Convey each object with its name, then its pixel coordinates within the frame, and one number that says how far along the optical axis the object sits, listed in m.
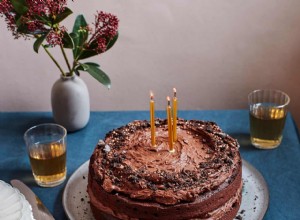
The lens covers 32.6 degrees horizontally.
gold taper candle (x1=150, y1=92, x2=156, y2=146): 1.42
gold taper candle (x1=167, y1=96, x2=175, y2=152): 1.41
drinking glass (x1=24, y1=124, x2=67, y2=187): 1.50
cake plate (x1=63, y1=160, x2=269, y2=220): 1.35
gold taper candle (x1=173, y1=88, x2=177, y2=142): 1.41
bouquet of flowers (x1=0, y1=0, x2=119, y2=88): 1.50
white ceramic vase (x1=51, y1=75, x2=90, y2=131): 1.71
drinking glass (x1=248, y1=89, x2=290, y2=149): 1.65
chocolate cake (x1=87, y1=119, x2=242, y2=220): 1.24
